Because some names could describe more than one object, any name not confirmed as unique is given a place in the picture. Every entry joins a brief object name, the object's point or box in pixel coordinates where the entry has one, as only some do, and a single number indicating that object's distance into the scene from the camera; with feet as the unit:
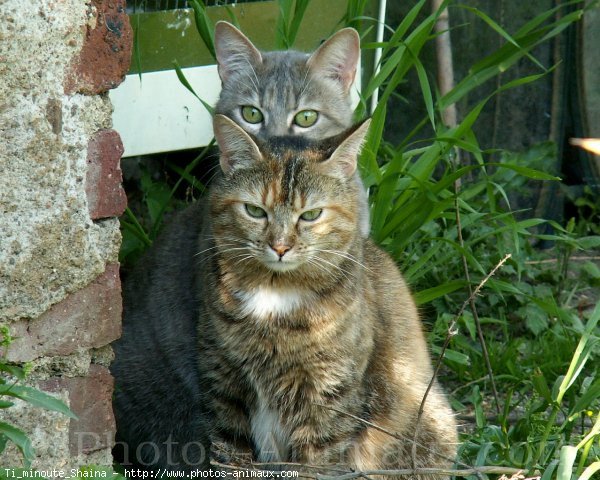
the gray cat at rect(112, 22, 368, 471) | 20.63
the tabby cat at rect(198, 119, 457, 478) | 17.48
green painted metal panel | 24.56
